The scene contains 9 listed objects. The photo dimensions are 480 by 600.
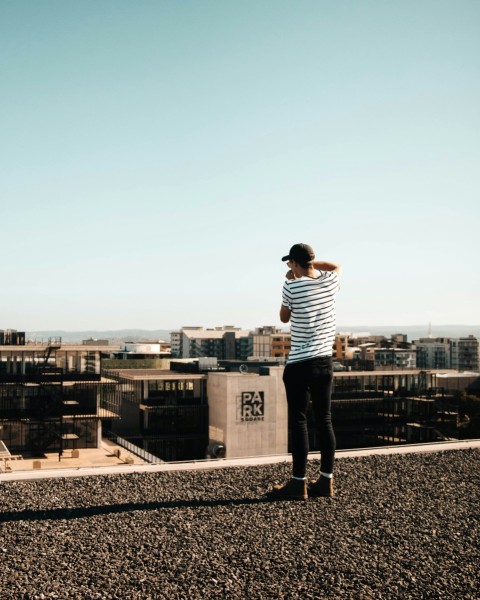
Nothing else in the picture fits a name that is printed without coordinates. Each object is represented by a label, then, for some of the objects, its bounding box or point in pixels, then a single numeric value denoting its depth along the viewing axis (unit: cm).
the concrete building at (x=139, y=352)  9694
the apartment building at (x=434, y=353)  19100
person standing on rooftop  709
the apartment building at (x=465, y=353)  18100
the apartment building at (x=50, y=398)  4909
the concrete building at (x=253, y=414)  5706
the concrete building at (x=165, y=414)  6116
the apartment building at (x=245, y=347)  18662
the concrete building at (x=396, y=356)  15712
